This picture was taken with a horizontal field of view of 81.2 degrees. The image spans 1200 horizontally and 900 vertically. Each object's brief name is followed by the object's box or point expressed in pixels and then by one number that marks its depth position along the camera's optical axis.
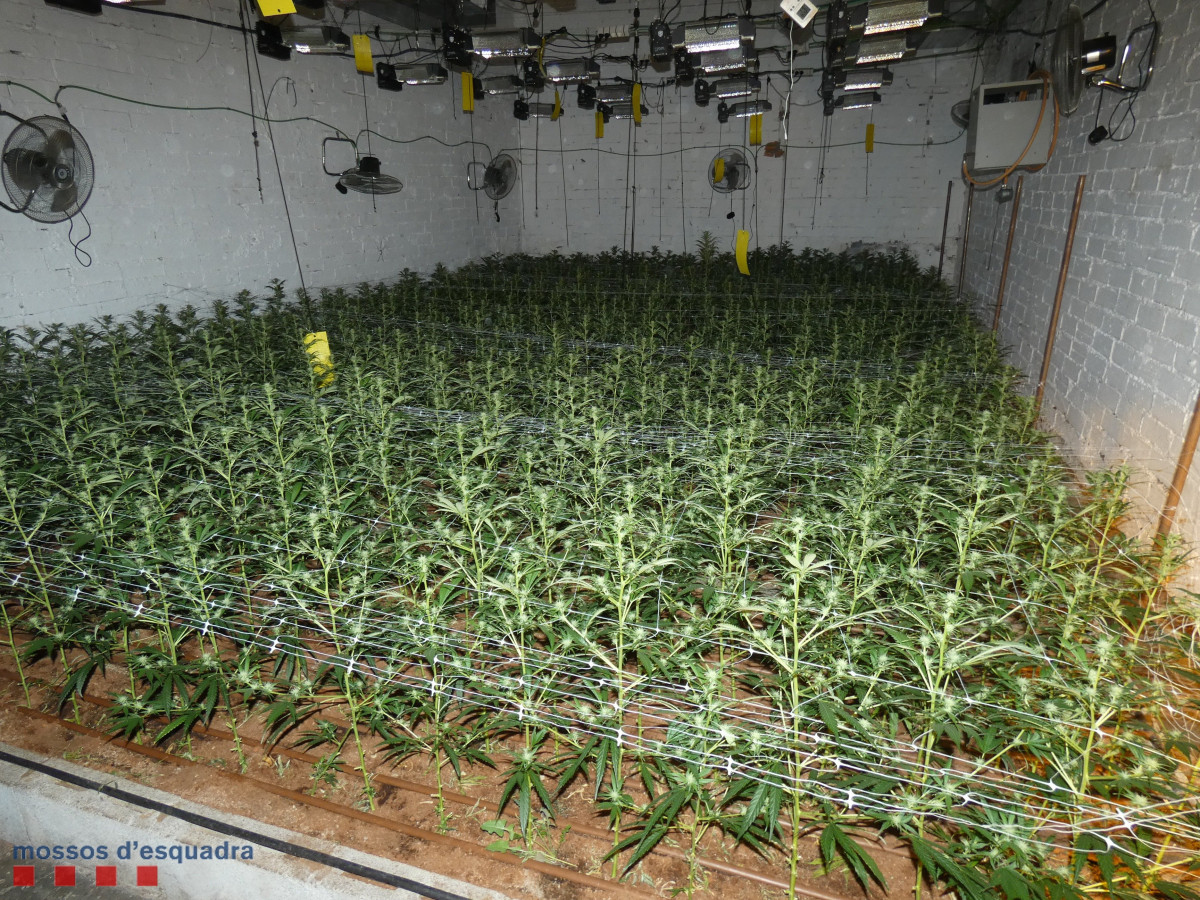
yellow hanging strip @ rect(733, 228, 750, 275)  5.26
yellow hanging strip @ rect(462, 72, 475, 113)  7.50
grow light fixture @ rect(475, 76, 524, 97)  9.92
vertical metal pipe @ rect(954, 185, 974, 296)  9.41
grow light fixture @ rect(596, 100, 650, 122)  10.77
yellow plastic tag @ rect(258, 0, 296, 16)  3.74
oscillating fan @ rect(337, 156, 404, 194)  6.40
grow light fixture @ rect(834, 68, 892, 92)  9.16
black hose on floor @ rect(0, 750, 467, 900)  1.86
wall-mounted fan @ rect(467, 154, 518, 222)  10.87
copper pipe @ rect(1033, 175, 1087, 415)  4.80
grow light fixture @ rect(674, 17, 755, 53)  6.21
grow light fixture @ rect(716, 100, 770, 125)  10.17
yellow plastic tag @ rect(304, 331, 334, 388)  4.42
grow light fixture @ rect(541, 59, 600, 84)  8.48
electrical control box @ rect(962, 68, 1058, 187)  5.36
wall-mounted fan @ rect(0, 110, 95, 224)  4.82
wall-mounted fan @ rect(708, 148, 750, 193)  11.71
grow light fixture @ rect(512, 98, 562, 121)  10.52
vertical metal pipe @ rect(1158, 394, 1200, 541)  3.01
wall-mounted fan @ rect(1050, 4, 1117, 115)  4.29
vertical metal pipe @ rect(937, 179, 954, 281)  10.88
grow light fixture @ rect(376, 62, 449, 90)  8.27
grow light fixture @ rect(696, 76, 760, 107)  9.15
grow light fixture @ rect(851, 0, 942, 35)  5.25
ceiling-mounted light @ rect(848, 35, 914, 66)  6.91
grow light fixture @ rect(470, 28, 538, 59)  6.95
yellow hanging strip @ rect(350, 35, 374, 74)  6.25
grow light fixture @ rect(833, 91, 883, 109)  10.67
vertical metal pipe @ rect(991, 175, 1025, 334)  6.54
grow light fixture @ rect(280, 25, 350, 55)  6.85
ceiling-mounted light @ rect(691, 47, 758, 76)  7.11
